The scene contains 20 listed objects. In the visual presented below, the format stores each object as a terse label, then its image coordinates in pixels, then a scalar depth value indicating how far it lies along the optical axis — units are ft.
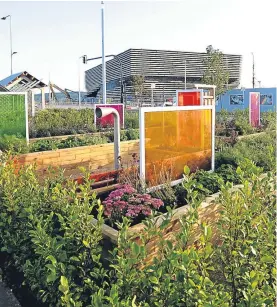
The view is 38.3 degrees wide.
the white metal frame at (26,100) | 29.22
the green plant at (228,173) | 17.62
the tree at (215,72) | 109.09
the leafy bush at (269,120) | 39.43
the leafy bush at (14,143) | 25.89
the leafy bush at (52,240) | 8.54
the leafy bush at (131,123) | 44.95
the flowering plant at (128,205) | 12.32
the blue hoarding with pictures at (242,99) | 105.29
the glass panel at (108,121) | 42.70
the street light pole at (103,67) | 68.81
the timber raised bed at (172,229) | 11.03
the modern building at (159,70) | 190.60
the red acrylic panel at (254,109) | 48.78
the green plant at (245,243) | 7.54
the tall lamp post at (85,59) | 82.65
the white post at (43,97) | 77.01
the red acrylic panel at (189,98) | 39.42
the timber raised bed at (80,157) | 24.97
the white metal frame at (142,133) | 15.58
